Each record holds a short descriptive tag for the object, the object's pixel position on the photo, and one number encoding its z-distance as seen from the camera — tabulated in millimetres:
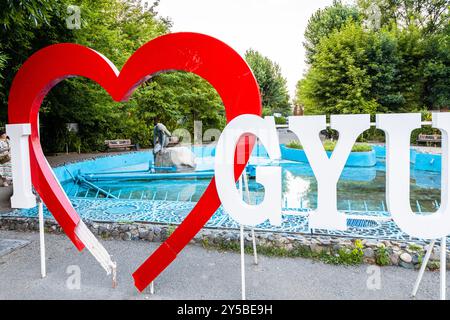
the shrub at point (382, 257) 4023
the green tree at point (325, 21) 25625
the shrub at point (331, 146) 13484
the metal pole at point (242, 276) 3316
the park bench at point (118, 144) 17172
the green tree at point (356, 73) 19078
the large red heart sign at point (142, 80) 3031
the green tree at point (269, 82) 31812
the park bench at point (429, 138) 15617
